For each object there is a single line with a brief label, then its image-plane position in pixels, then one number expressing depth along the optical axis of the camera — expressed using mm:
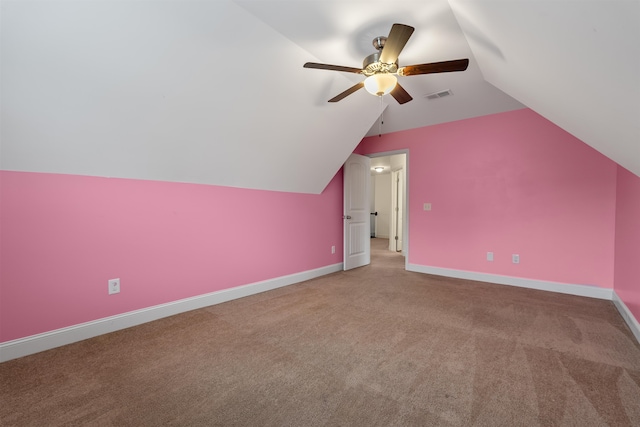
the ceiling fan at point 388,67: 1769
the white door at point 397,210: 6742
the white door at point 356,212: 4480
